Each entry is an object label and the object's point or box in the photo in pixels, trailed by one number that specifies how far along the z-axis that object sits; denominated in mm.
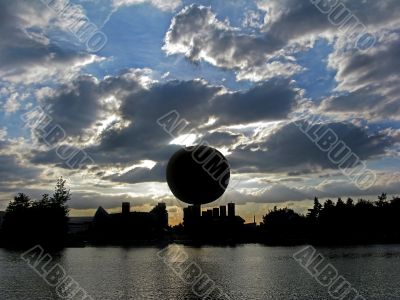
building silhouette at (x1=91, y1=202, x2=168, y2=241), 186500
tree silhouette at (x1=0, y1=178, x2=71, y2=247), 135500
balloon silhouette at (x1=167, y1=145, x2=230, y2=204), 68000
